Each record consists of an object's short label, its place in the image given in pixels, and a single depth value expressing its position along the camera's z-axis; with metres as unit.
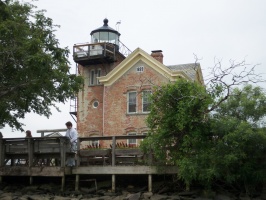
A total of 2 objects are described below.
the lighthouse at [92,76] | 31.80
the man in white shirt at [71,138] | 16.02
